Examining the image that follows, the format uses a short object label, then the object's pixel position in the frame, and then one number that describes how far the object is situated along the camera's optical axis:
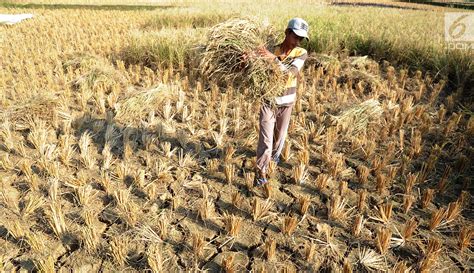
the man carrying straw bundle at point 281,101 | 2.51
